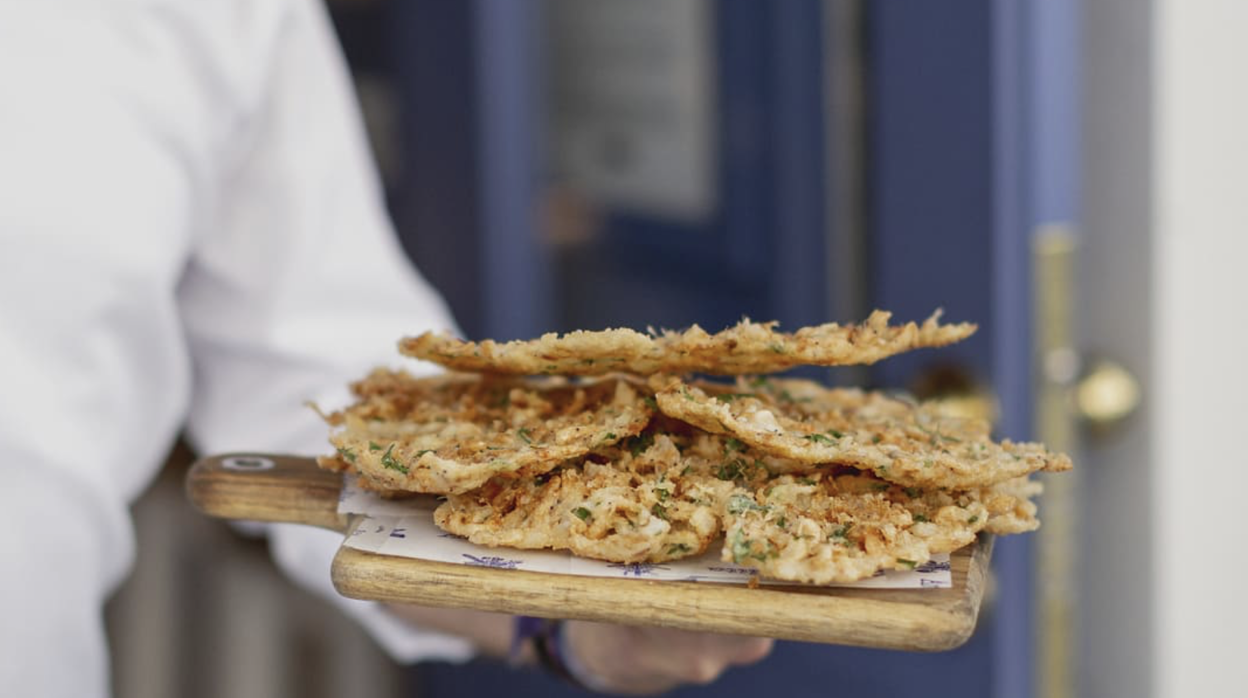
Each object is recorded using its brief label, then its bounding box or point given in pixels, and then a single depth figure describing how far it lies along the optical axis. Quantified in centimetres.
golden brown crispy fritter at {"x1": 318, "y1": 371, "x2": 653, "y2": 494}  77
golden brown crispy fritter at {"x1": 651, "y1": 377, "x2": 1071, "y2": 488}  76
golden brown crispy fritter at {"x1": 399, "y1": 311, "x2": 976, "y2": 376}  77
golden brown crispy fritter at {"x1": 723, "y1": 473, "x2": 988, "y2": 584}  72
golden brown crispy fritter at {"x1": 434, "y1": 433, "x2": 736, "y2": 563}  75
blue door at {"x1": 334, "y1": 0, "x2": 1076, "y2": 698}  157
